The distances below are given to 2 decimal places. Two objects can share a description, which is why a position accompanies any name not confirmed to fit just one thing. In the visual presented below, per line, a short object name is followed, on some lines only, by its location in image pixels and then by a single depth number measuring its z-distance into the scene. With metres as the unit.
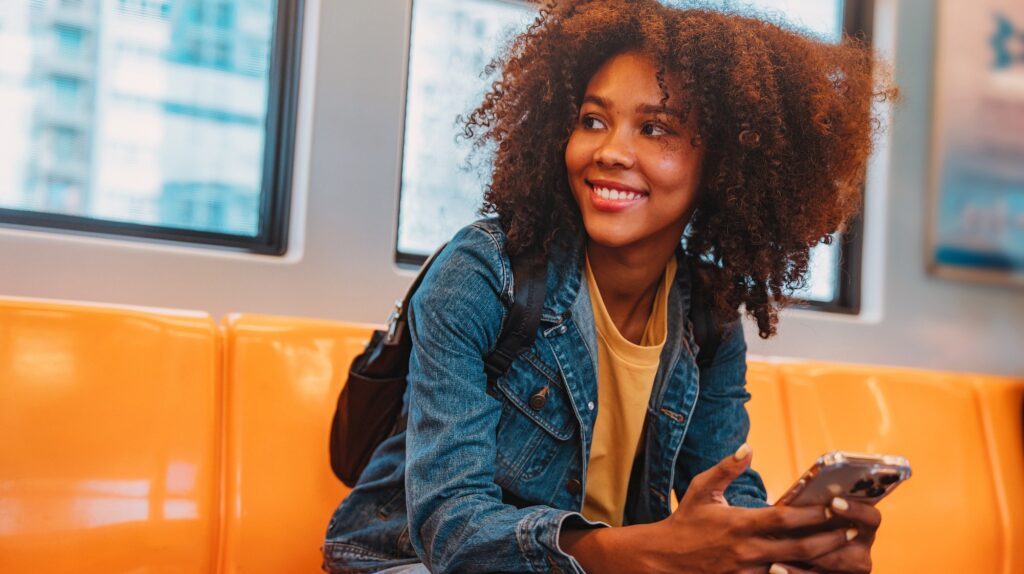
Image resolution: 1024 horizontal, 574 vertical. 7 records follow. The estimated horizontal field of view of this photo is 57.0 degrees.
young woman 1.37
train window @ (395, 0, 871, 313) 2.96
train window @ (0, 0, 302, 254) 2.51
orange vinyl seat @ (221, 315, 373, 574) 1.87
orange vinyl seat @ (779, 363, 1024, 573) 2.40
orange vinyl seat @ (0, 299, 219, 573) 1.71
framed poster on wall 3.49
